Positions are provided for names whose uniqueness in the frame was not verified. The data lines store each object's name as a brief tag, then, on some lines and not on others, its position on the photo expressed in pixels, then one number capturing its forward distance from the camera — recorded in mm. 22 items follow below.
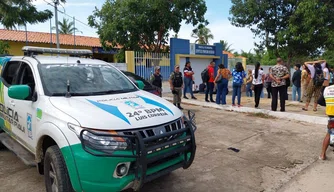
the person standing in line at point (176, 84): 8766
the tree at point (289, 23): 14336
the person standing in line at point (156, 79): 8867
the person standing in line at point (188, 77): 11125
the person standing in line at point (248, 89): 13072
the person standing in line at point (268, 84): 11839
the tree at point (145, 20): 15609
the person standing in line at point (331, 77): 8925
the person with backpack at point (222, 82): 9070
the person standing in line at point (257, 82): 8867
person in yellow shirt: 4234
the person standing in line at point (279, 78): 7746
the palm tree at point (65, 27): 33969
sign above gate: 15722
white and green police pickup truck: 2518
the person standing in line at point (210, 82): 10391
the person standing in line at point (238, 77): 8656
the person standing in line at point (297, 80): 10736
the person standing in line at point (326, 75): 7693
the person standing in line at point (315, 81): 7766
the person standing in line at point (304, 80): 10000
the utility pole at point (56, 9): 15604
